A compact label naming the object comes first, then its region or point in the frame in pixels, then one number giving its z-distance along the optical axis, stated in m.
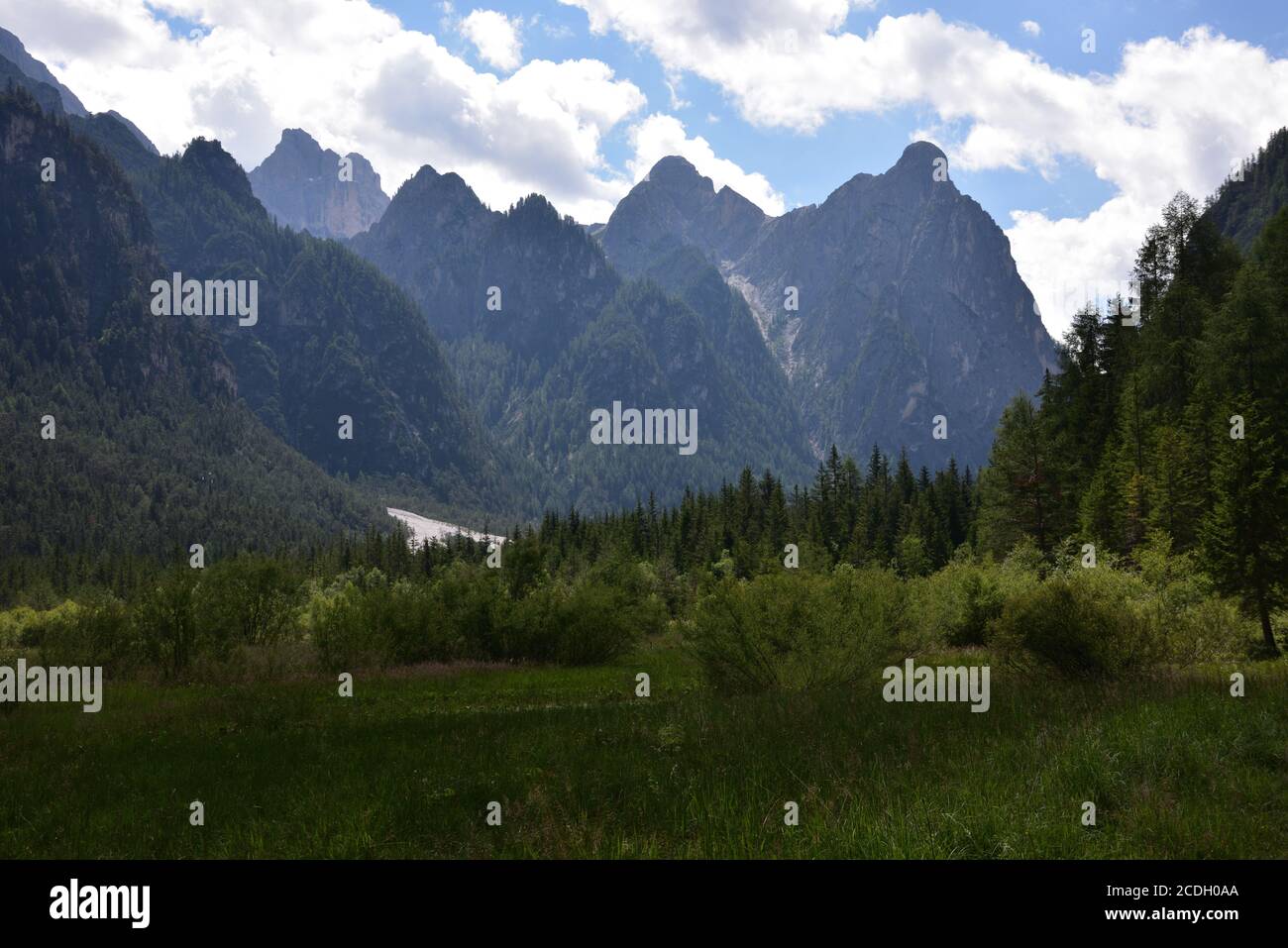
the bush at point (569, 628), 38.06
